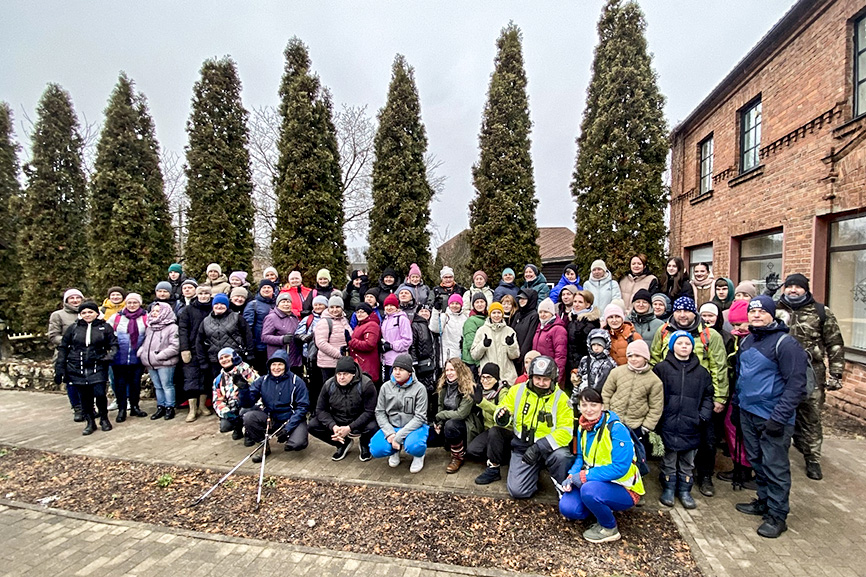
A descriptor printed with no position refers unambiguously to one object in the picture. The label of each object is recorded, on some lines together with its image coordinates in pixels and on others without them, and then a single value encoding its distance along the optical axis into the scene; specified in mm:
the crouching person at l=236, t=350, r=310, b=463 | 4750
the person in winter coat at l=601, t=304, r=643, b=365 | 4289
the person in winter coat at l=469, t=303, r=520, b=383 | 4848
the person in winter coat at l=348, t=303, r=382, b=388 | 5324
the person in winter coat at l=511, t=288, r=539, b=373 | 5004
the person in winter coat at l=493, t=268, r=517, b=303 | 5957
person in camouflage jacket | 4133
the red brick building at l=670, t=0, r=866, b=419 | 5898
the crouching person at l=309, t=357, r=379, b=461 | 4523
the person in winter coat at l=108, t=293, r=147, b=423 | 5973
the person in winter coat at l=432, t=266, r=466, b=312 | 6262
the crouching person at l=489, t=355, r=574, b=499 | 3596
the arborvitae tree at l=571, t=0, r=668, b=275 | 7977
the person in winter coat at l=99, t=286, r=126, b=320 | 6723
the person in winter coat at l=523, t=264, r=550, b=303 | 6266
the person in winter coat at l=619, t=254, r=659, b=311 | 5594
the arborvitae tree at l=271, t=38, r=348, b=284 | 9008
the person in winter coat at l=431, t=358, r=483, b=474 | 4383
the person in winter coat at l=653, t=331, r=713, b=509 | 3584
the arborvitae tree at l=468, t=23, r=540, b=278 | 8547
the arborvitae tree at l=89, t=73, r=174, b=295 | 9383
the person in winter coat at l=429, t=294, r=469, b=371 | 5509
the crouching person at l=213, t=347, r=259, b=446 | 5027
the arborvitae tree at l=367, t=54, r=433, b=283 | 8805
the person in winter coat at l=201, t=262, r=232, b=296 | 6627
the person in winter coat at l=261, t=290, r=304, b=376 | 5738
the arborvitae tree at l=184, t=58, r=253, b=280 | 9516
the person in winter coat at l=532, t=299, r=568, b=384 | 4602
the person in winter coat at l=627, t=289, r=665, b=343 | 4432
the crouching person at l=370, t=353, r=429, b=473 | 4305
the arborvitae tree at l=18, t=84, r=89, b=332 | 10312
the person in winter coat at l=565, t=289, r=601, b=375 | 4672
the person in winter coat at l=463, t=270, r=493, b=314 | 6136
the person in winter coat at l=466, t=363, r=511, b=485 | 4105
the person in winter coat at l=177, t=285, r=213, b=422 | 5758
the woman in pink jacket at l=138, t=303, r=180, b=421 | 5891
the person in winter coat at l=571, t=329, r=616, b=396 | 4055
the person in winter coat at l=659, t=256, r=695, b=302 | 5273
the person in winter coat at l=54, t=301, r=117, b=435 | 5406
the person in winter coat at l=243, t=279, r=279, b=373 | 6043
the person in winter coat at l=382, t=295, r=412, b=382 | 5371
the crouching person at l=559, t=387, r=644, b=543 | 3158
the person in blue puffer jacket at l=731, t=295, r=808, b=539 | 3188
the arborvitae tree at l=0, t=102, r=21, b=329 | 10992
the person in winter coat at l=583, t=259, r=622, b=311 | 5594
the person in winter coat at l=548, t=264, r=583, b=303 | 5940
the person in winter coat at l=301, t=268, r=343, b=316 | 6297
